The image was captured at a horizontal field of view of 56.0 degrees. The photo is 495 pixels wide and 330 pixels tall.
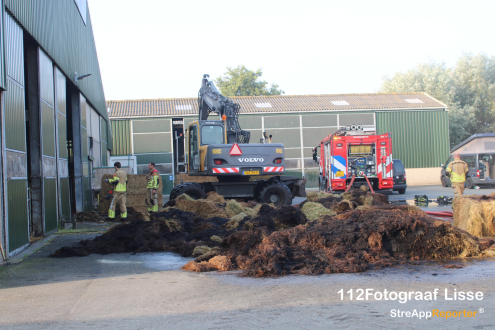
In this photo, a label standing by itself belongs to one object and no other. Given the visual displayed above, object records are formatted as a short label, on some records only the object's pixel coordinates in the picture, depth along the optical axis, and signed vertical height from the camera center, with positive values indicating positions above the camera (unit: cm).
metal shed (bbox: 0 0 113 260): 862 +162
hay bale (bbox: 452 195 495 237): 888 -105
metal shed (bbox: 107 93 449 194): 3544 +369
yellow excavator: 1694 +22
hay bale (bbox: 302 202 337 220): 1173 -111
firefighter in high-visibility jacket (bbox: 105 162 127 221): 1402 -56
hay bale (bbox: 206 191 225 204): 1633 -91
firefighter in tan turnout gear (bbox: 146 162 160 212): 1545 -38
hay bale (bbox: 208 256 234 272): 710 -142
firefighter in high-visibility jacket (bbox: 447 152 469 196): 1556 -33
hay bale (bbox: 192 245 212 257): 832 -141
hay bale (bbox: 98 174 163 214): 1630 -72
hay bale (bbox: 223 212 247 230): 1058 -120
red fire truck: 1977 +31
